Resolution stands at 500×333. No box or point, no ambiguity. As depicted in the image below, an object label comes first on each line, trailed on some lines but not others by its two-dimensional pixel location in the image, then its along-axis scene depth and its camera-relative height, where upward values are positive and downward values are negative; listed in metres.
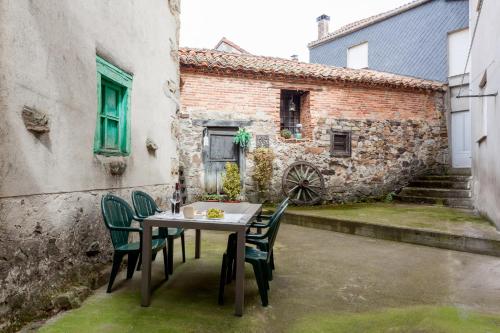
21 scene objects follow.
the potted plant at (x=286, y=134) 8.24 +0.81
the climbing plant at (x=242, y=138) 7.64 +0.65
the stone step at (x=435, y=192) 7.88 -0.55
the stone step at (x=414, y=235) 4.25 -0.94
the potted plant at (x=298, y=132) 8.48 +0.90
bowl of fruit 2.58 -0.36
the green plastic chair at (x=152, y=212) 3.24 -0.48
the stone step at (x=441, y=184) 8.14 -0.36
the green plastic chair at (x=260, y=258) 2.54 -0.69
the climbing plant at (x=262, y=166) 7.66 +0.03
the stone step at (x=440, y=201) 7.59 -0.73
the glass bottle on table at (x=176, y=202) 2.80 -0.29
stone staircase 7.77 -0.49
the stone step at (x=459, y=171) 9.17 -0.03
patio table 2.40 -0.43
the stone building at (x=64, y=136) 2.07 +0.23
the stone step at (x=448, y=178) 8.36 -0.20
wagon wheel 7.96 -0.35
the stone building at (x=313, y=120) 7.50 +1.16
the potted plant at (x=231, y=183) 7.20 -0.33
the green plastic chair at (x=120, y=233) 2.79 -0.57
